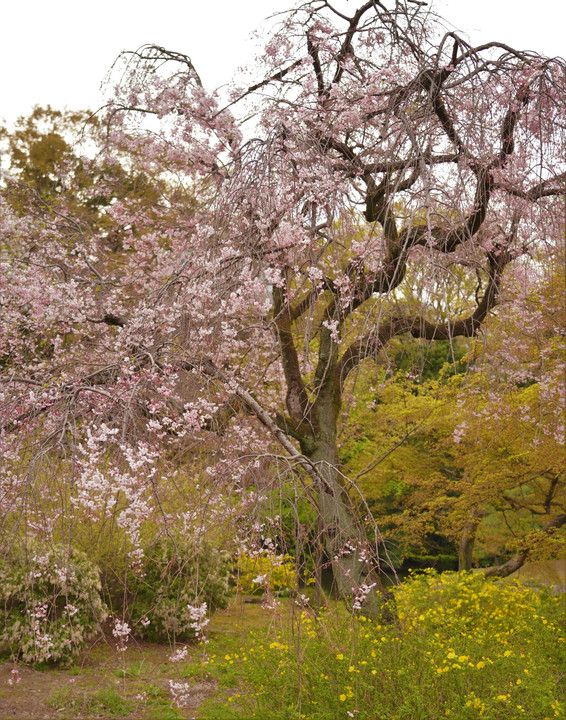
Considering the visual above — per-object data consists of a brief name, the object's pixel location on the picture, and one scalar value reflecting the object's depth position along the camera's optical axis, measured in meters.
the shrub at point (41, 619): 6.26
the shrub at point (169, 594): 7.57
